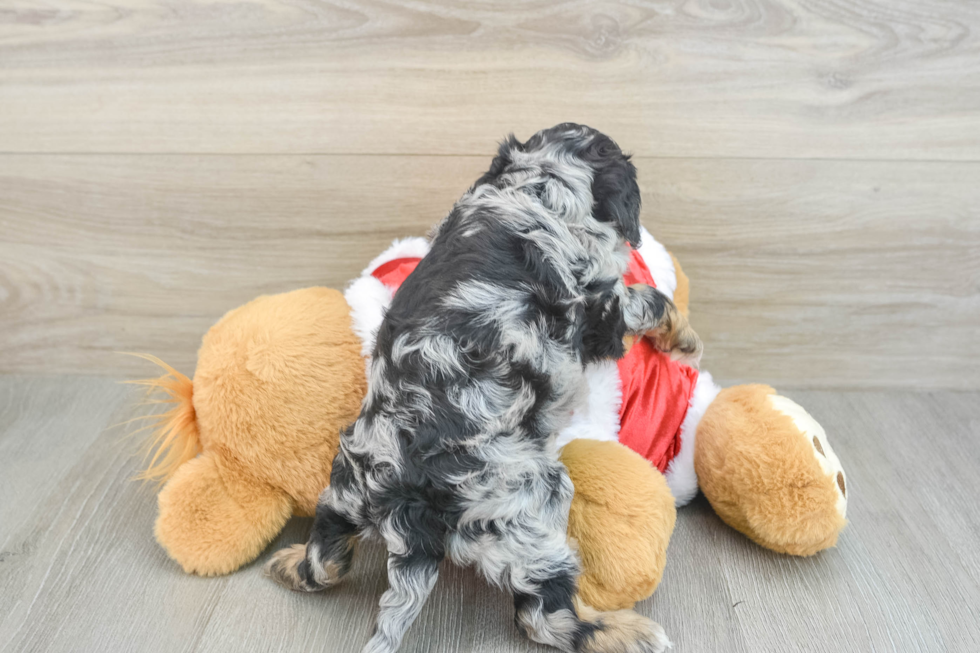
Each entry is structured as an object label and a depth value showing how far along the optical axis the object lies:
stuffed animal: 0.84
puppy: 0.76
